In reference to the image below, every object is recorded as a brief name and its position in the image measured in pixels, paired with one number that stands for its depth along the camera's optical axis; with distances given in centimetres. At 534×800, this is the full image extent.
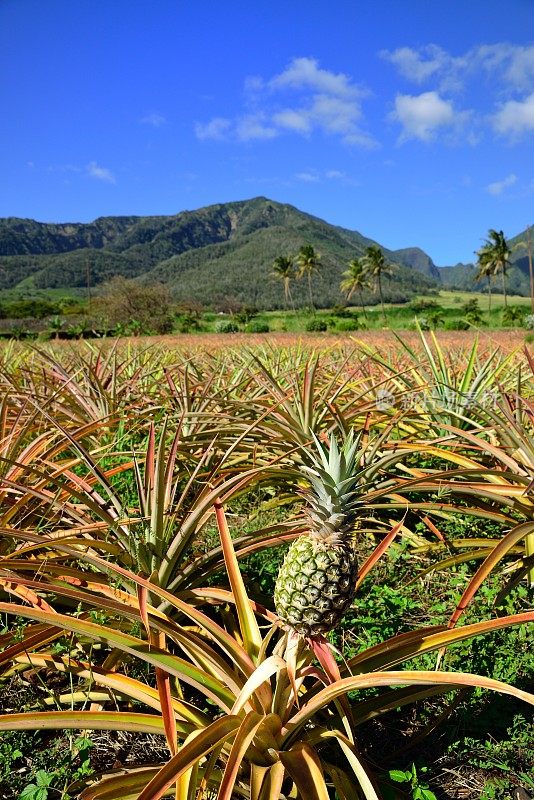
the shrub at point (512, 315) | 3199
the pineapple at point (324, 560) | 104
